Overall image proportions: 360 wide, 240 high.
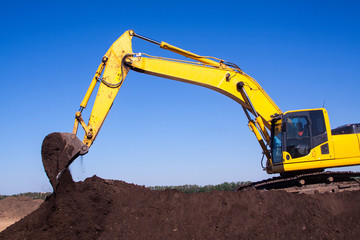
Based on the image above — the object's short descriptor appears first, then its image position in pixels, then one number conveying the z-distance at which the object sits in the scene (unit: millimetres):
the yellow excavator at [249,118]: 10367
